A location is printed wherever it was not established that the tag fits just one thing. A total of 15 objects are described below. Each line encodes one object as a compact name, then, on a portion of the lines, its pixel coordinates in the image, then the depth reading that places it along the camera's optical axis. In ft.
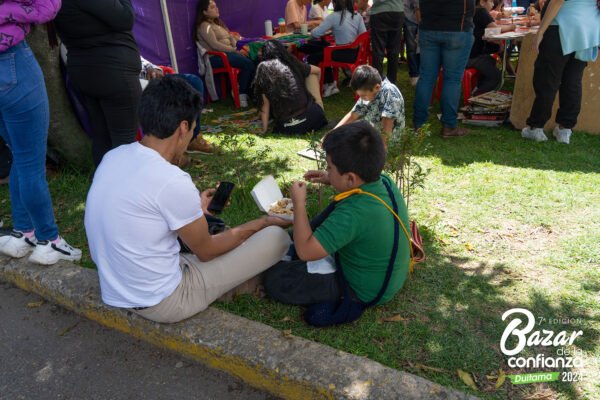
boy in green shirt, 7.41
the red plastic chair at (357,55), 24.03
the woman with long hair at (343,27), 23.86
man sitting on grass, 6.66
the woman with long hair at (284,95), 18.75
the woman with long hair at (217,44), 24.02
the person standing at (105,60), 10.25
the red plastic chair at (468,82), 21.40
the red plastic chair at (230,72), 23.90
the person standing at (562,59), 15.51
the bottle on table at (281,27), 28.04
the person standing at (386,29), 22.07
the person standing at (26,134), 8.25
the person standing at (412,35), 25.59
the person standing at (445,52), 16.29
